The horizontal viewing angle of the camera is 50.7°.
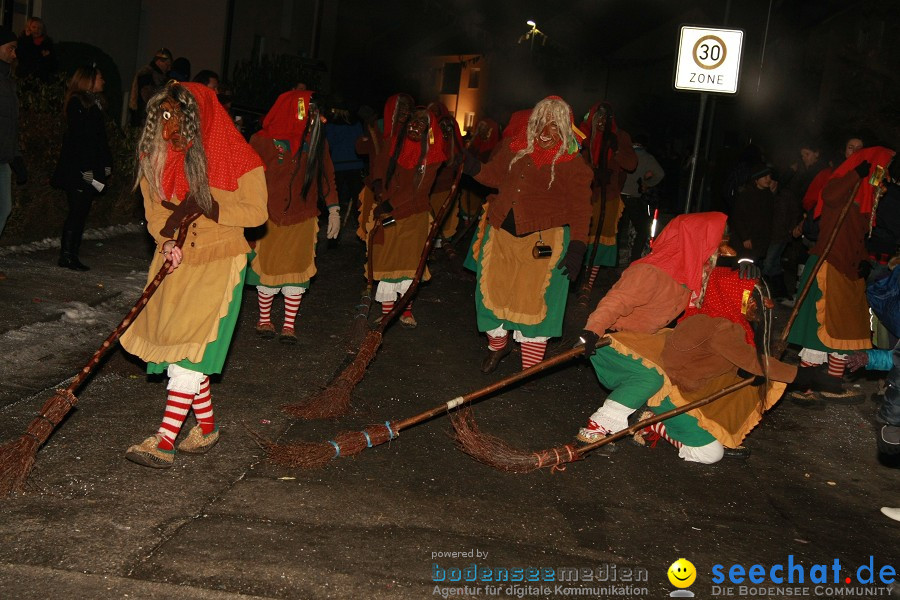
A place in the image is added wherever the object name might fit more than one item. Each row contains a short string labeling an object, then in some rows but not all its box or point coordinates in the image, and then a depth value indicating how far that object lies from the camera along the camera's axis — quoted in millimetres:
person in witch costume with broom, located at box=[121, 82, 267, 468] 4824
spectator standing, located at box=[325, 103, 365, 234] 13656
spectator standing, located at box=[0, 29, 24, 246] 7898
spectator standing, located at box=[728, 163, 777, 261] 10578
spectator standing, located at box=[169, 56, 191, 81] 11112
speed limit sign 10398
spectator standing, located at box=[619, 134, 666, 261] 12977
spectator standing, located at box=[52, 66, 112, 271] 9156
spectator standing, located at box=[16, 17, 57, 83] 10523
